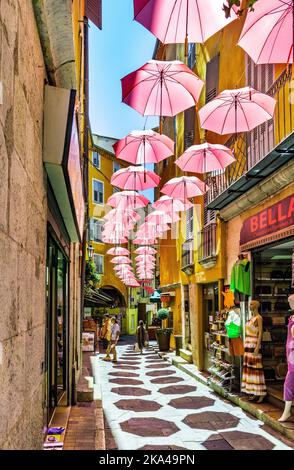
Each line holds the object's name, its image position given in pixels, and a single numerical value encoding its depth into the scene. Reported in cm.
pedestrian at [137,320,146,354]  2520
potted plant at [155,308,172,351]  2467
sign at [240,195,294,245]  902
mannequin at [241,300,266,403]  1023
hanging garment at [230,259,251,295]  1124
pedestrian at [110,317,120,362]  2067
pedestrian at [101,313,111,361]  2120
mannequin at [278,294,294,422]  836
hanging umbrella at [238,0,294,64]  734
